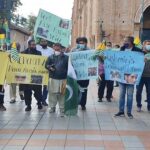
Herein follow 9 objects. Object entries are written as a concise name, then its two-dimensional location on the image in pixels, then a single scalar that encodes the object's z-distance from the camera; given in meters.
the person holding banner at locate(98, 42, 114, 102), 8.92
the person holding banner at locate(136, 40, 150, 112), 7.35
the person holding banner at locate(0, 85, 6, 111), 7.43
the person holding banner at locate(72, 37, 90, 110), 7.51
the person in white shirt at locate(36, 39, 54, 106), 7.99
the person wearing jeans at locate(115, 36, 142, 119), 6.89
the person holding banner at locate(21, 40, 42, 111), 7.42
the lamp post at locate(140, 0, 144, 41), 22.12
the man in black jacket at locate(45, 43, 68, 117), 6.96
